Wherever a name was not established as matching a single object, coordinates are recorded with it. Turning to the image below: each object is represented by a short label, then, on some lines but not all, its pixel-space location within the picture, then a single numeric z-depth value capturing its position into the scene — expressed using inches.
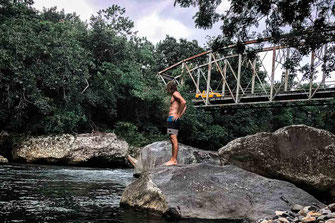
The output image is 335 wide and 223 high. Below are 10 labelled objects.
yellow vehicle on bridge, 1079.4
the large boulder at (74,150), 526.3
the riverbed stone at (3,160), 468.8
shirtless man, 260.0
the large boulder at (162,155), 361.7
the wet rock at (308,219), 154.0
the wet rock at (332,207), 173.0
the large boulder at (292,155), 266.4
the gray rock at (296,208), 189.0
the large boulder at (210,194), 189.8
